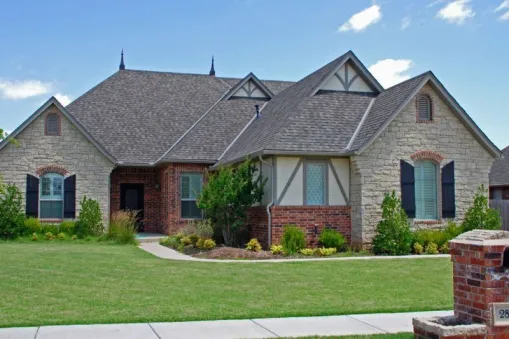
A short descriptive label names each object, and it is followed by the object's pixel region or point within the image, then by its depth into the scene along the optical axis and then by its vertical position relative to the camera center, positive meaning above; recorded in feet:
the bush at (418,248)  59.67 -4.50
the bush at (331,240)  59.98 -3.68
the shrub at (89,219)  76.95 -1.93
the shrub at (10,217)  73.97 -1.53
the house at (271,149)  61.67 +6.34
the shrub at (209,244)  59.93 -4.03
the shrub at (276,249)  57.21 -4.36
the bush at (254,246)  58.24 -4.18
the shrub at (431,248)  59.82 -4.55
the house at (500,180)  126.41 +4.72
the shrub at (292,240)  57.82 -3.56
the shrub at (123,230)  71.41 -3.10
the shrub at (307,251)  57.00 -4.60
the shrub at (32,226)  75.01 -2.68
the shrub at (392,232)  59.06 -2.93
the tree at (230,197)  61.87 +0.66
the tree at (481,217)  63.36 -1.55
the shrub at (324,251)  57.31 -4.65
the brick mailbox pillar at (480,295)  21.12 -3.35
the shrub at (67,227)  76.33 -2.89
